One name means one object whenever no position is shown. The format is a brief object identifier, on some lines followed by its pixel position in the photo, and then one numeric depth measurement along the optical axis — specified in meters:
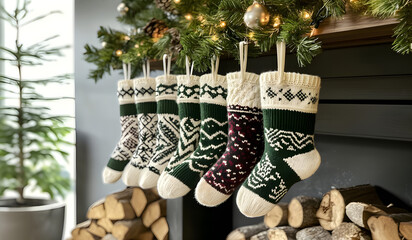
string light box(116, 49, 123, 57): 1.74
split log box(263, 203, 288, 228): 1.41
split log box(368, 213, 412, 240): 1.06
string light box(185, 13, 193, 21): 1.48
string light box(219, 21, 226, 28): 1.15
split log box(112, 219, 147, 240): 1.79
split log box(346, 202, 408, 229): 1.15
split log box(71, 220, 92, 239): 2.00
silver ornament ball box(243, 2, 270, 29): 0.98
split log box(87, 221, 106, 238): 1.91
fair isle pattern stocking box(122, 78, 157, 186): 1.56
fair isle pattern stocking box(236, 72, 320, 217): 1.02
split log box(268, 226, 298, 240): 1.36
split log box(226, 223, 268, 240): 1.51
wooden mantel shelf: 0.93
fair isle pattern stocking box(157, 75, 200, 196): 1.34
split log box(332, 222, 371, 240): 1.16
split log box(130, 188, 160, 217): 1.85
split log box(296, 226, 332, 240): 1.29
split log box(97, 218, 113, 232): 1.88
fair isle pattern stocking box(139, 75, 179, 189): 1.45
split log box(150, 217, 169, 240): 1.76
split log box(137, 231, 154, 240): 1.84
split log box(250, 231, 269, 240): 1.45
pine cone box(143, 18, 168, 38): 1.61
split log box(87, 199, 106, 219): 1.91
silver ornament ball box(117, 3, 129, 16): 1.87
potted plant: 2.15
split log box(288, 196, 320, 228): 1.35
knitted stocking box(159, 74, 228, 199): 1.24
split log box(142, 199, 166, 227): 1.79
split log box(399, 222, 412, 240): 1.02
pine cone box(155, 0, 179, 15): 1.60
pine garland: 0.90
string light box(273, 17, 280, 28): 1.03
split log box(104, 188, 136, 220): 1.83
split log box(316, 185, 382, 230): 1.24
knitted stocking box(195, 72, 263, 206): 1.12
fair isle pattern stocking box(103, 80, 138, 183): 1.67
